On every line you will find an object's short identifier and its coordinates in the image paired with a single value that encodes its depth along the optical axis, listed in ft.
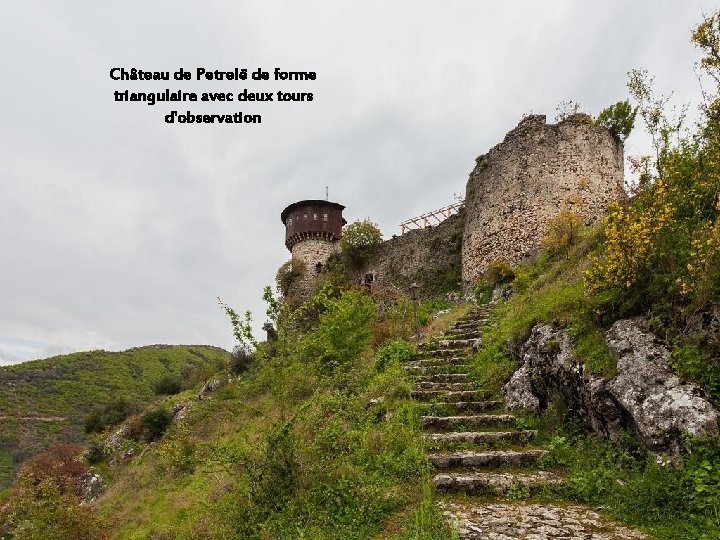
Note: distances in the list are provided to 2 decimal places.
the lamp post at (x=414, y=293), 45.45
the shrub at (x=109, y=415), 100.12
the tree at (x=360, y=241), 92.55
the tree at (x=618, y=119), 61.82
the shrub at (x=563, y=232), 47.98
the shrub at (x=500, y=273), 55.67
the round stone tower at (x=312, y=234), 104.83
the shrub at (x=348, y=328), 42.14
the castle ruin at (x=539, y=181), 58.34
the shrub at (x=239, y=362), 84.31
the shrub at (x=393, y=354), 33.71
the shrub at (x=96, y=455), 73.05
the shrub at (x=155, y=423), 73.72
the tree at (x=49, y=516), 27.94
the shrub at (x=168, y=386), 113.19
